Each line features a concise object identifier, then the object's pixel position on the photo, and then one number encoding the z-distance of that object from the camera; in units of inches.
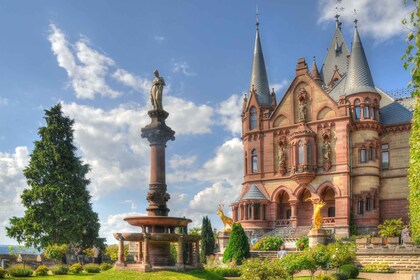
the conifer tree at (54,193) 1724.9
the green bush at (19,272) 1160.8
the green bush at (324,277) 1009.2
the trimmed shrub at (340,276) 1106.9
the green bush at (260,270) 848.9
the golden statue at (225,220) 1835.6
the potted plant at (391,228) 1792.6
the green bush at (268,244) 1672.2
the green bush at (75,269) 1298.0
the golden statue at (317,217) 1549.0
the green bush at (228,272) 1290.1
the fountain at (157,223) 929.5
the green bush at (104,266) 1391.0
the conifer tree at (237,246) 1485.0
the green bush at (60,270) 1274.6
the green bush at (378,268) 1270.9
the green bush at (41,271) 1223.5
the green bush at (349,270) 1167.0
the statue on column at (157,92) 1098.7
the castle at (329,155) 1966.0
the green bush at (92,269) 1339.8
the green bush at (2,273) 1110.0
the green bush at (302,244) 1562.0
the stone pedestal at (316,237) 1437.1
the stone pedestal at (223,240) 1683.1
